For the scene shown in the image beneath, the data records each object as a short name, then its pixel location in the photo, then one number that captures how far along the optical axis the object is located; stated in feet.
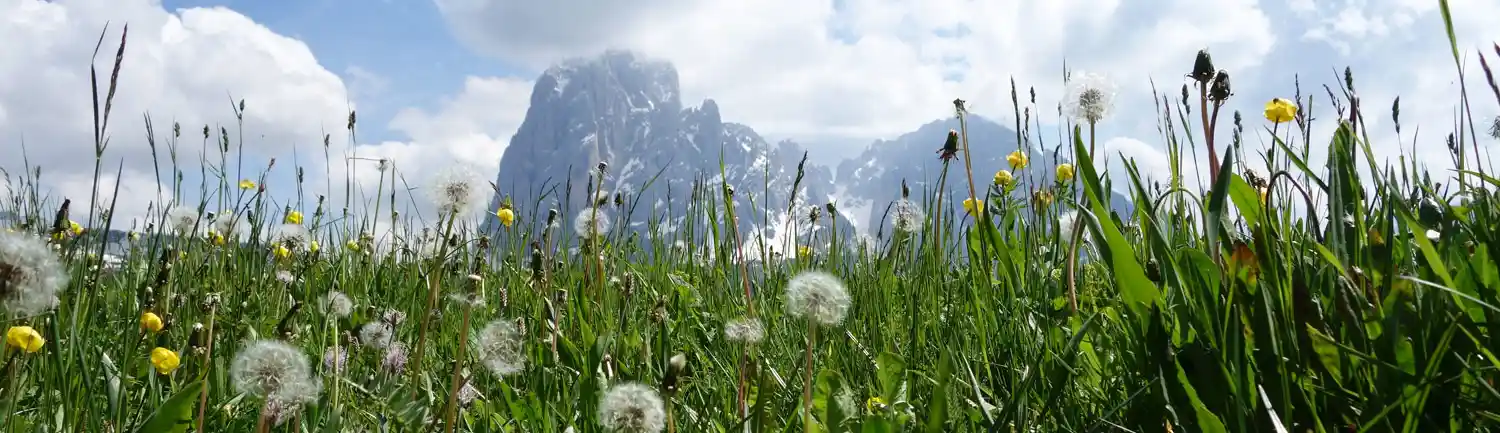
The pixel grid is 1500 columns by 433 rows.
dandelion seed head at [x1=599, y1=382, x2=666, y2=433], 3.80
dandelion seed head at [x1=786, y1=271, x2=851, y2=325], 4.12
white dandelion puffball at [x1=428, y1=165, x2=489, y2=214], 4.98
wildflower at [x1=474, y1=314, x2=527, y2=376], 5.09
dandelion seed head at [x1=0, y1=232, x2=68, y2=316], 2.57
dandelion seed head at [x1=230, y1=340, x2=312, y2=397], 3.79
